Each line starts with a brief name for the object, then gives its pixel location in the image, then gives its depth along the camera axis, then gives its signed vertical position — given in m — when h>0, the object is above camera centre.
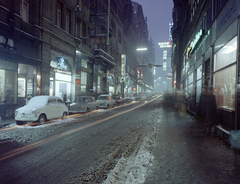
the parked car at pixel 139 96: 45.10 -1.25
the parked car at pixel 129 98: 34.31 -1.28
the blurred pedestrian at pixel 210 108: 6.84 -0.59
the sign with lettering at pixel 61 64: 18.10 +2.86
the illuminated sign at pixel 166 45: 97.55 +26.67
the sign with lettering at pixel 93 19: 21.03 +8.96
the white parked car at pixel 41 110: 9.35 -1.14
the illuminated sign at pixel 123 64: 47.17 +7.47
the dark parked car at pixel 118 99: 26.42 -1.17
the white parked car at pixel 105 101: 19.41 -1.16
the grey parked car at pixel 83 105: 14.53 -1.20
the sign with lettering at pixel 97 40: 21.81 +6.41
